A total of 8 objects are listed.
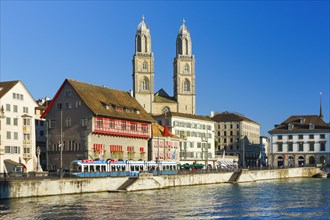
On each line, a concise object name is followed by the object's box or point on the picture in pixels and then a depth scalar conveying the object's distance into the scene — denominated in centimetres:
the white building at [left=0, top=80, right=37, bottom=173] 8744
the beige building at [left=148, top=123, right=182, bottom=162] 10881
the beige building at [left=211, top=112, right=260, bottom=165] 18550
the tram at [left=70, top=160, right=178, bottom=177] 7956
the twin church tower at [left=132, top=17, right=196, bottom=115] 16325
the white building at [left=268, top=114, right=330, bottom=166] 14838
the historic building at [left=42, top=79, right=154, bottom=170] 9294
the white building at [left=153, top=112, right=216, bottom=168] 12938
